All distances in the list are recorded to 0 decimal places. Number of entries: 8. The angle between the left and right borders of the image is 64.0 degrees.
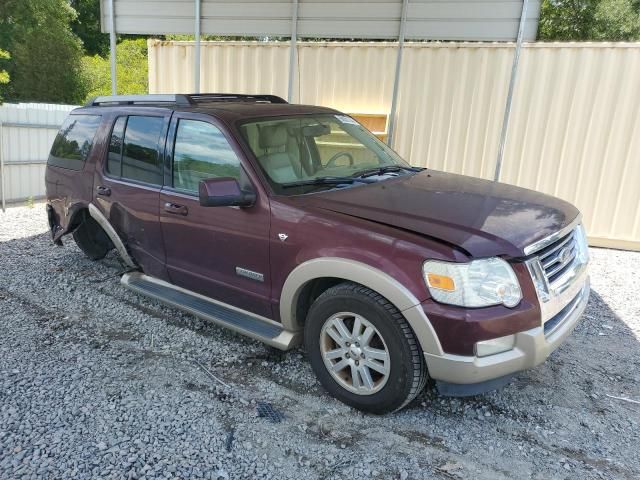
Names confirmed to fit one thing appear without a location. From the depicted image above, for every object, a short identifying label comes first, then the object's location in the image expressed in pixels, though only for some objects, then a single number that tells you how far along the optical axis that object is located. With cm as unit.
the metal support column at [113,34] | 831
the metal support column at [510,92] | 658
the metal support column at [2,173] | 862
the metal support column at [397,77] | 707
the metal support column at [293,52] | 748
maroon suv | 277
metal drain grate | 317
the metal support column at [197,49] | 776
